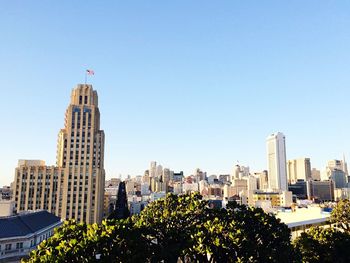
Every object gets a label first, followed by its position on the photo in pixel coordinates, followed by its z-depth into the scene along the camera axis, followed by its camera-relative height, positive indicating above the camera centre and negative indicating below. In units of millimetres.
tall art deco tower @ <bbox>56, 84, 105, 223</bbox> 117250 +8976
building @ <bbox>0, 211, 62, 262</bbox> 52656 -8629
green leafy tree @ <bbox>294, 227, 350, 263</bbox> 44000 -8681
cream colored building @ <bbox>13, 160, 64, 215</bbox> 115000 -1172
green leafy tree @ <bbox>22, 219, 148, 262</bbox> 27016 -5315
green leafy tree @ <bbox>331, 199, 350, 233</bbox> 59669 -5738
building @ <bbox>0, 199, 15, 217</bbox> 67812 -4883
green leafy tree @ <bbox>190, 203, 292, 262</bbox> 37500 -6816
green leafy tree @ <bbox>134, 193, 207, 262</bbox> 39250 -5043
